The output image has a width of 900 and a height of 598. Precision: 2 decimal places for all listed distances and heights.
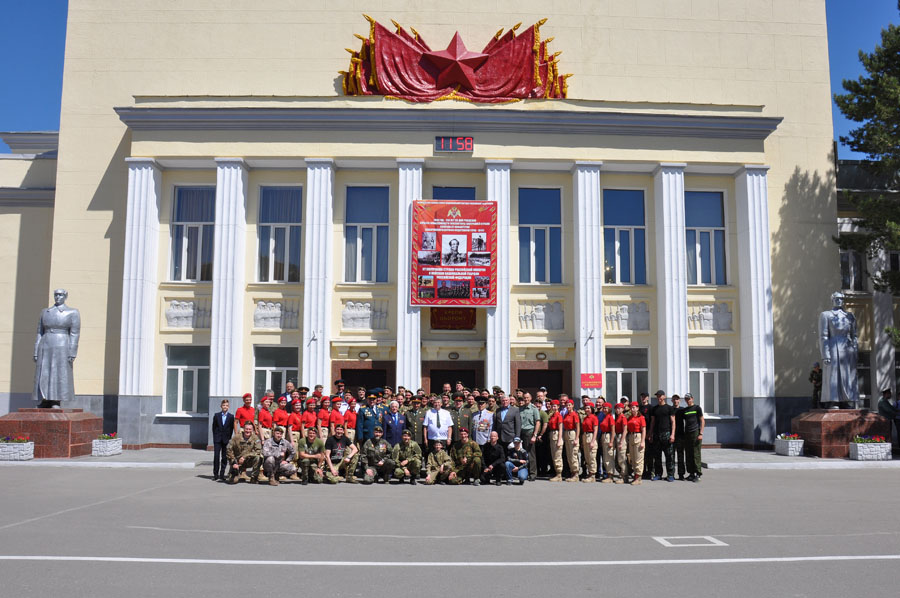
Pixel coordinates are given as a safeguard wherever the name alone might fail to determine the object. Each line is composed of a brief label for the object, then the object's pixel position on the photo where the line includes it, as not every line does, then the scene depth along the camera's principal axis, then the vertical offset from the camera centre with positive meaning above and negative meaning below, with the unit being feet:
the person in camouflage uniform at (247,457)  46.91 -5.60
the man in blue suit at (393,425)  50.24 -3.82
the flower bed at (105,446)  59.52 -6.29
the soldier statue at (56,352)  60.23 +1.19
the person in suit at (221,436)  49.34 -4.56
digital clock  69.72 +20.85
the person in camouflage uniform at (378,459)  47.24 -5.79
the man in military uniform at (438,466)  47.01 -6.18
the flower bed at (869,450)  58.49 -6.23
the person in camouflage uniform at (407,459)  47.14 -5.73
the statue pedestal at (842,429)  60.39 -4.76
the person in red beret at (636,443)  48.73 -4.83
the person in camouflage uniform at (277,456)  46.29 -5.51
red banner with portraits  68.74 +10.65
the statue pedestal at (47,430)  57.26 -4.85
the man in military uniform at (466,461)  46.96 -5.81
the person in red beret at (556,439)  50.26 -4.71
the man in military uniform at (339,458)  47.24 -5.74
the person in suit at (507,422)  48.55 -3.48
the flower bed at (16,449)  55.36 -6.11
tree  65.46 +21.15
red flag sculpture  71.82 +28.87
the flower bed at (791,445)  62.23 -6.23
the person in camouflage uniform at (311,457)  46.68 -5.55
